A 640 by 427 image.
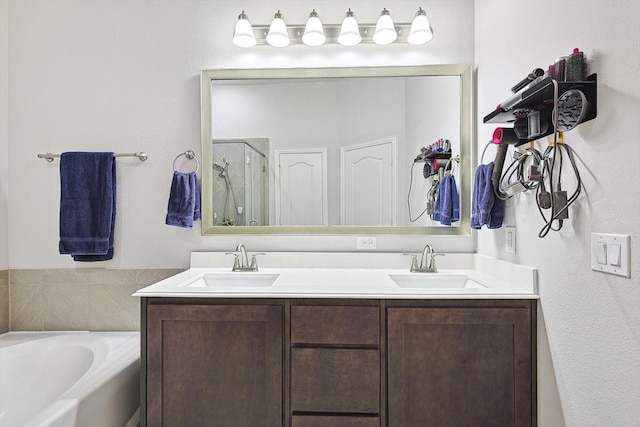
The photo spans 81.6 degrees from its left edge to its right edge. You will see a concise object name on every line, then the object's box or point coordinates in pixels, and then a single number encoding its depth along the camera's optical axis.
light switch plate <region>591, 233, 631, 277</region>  0.97
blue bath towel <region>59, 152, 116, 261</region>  1.99
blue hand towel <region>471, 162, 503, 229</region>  1.67
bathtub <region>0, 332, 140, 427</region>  1.45
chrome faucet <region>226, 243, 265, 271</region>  1.99
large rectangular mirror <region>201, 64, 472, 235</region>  2.04
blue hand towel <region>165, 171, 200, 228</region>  1.99
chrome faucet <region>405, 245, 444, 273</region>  1.94
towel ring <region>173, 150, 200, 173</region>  2.10
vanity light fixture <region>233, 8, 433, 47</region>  1.96
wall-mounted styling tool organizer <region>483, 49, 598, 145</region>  1.09
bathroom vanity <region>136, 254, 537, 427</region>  1.45
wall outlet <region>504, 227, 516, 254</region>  1.63
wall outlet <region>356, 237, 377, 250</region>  2.07
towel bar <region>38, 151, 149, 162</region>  2.06
